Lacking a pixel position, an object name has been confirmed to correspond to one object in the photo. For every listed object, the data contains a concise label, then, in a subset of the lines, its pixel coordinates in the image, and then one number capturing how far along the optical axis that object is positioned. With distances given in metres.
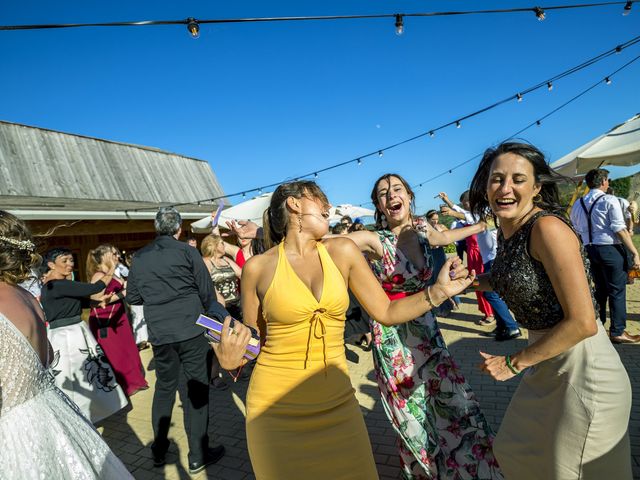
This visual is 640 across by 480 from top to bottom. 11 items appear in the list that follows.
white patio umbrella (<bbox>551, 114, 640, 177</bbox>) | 5.09
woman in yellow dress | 1.77
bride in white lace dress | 1.70
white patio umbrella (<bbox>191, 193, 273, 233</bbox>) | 8.18
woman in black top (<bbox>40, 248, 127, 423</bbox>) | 4.30
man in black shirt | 3.42
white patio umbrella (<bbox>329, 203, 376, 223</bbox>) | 11.02
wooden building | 8.62
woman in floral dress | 2.49
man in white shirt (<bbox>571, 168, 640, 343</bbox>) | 4.85
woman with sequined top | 1.60
